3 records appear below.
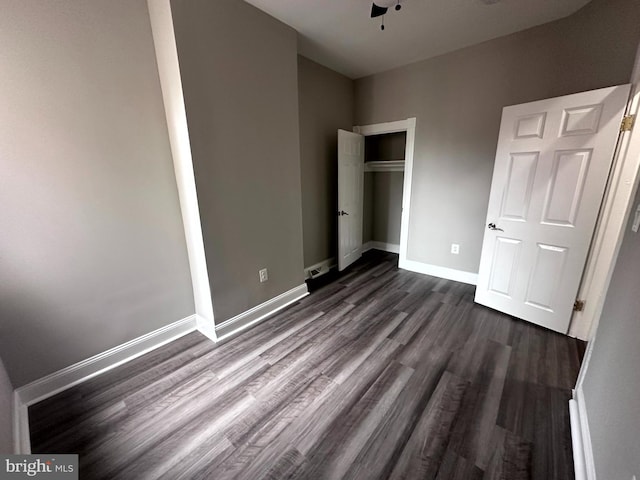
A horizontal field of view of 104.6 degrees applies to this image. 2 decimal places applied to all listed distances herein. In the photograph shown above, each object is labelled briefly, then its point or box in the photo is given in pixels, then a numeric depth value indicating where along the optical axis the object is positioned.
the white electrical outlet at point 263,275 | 2.48
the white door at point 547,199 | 1.88
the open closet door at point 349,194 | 3.40
